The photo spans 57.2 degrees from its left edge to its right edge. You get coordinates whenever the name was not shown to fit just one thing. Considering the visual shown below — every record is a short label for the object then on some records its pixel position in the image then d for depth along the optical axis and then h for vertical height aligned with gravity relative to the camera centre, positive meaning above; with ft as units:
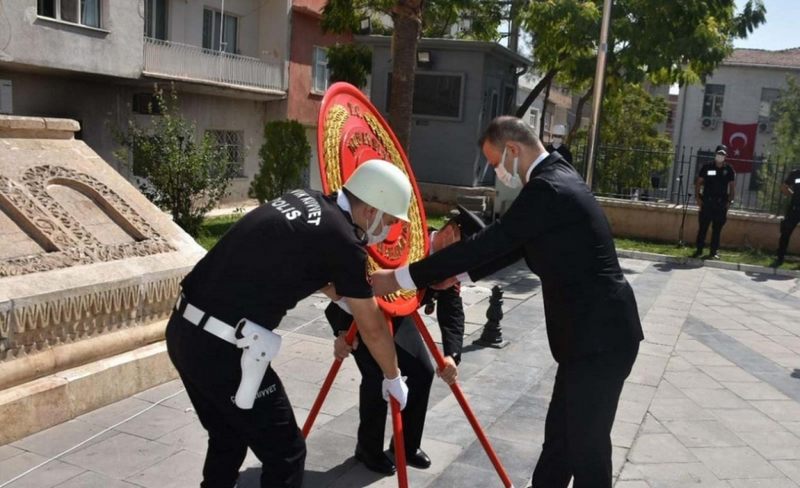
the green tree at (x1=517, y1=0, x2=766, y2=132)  41.16 +7.32
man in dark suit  10.48 -1.85
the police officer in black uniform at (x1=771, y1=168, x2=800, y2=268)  40.63 -2.40
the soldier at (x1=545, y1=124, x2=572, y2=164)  41.12 +1.08
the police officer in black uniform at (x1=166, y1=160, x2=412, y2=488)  9.19 -2.18
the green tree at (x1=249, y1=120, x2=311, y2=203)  39.01 -1.25
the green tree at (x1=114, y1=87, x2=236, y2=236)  32.01 -1.69
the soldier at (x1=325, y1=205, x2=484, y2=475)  13.20 -4.14
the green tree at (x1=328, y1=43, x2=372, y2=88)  56.54 +6.05
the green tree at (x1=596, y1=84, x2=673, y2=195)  51.75 +1.91
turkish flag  113.09 +4.21
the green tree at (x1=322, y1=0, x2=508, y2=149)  35.01 +7.95
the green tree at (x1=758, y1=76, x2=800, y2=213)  89.03 +6.26
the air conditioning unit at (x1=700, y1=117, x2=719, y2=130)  118.62 +6.63
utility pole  40.34 +4.08
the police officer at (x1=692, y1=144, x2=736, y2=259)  41.57 -1.64
